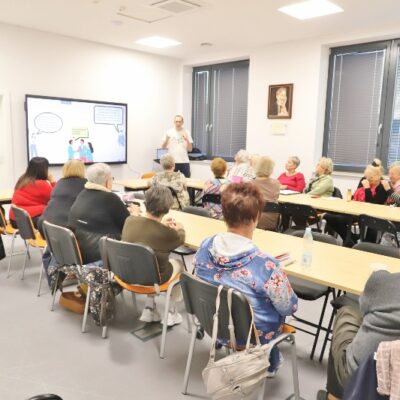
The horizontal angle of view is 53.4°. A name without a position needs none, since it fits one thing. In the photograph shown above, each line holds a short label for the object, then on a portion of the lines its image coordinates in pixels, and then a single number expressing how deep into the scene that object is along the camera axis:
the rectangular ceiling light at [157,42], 6.88
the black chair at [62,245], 2.88
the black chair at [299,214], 4.31
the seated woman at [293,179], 5.93
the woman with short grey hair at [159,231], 2.65
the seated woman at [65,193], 3.55
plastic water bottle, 2.30
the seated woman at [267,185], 4.35
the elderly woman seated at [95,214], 3.05
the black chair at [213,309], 1.74
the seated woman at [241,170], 5.22
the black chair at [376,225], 3.43
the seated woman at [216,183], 4.88
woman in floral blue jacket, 1.79
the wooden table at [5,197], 4.43
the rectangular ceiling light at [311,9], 4.90
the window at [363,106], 6.03
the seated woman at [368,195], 4.77
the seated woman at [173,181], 5.01
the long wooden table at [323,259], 2.07
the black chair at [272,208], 4.30
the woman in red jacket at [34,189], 4.07
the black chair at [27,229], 3.54
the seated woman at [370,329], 1.37
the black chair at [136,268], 2.48
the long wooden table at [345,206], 4.04
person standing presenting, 7.64
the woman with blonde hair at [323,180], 5.27
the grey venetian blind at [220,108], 8.02
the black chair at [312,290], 2.51
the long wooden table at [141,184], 5.72
